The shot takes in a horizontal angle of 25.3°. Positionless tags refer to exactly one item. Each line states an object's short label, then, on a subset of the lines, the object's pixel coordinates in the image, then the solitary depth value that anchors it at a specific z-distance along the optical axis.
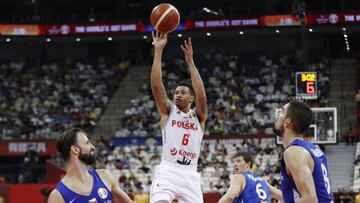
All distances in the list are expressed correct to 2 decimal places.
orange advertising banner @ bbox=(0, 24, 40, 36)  37.62
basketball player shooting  9.79
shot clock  22.95
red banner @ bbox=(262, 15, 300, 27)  34.69
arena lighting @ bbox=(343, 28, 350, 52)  36.81
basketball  10.51
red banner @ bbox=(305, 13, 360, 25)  34.16
